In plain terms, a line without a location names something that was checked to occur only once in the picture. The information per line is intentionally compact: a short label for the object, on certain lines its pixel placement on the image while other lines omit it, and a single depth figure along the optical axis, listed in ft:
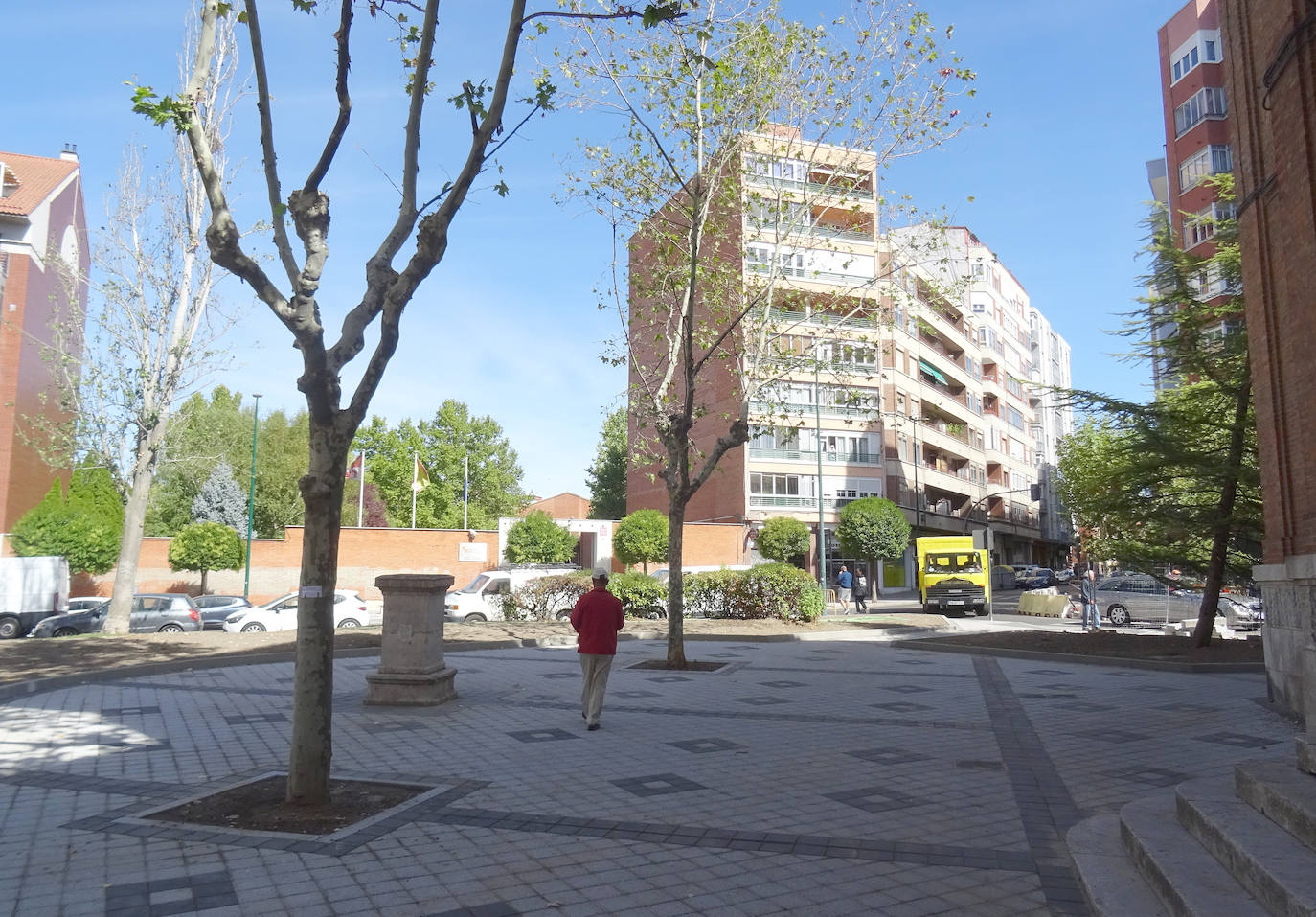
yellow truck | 112.57
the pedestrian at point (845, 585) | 119.65
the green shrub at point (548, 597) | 79.25
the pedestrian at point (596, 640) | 29.86
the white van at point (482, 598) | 89.81
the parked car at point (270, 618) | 84.43
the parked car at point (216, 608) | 92.63
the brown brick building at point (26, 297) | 118.42
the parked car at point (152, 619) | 84.58
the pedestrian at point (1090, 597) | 87.10
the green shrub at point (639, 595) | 78.95
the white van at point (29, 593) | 92.43
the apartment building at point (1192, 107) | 124.98
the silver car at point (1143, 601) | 95.66
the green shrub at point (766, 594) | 78.95
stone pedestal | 34.37
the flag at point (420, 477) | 166.03
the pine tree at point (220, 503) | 171.94
